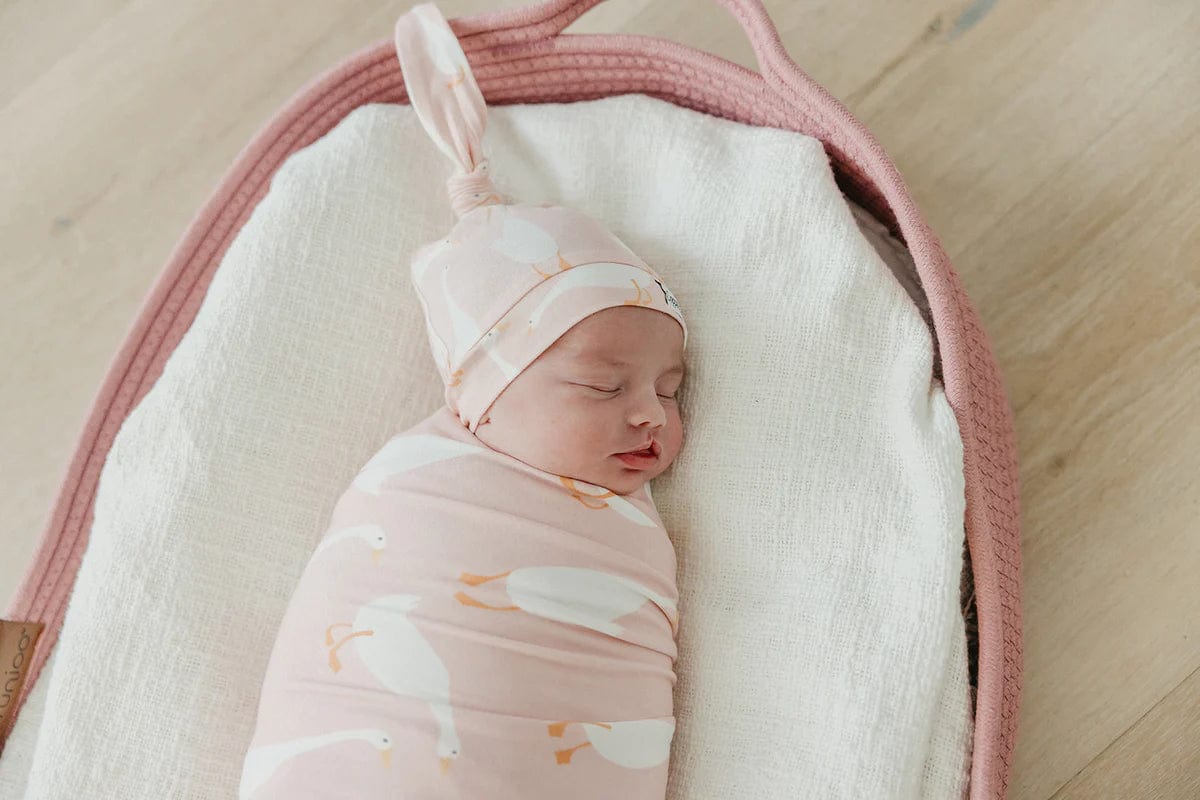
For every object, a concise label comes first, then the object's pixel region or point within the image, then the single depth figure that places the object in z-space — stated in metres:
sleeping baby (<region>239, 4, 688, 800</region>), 0.84
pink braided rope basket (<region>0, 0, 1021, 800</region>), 0.93
